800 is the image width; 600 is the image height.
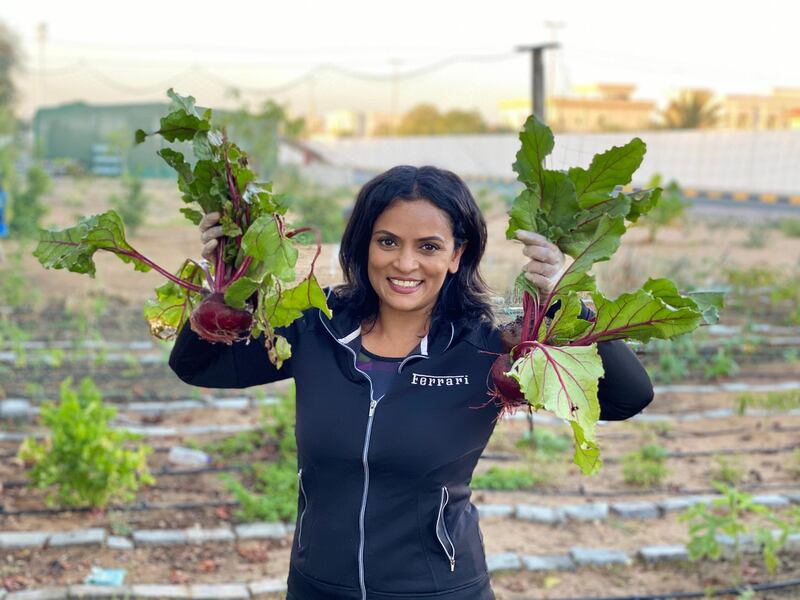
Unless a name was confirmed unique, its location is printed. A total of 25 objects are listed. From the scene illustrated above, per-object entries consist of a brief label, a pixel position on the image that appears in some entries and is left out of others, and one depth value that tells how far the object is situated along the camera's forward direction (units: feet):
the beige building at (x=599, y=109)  53.16
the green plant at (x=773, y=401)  22.48
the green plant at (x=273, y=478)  15.78
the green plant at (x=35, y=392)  21.35
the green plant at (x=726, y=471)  18.61
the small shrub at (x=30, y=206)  44.32
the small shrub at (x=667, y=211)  46.65
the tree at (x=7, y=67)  101.04
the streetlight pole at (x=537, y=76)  37.06
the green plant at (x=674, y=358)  25.82
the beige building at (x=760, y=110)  80.48
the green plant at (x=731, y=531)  14.42
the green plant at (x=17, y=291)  30.71
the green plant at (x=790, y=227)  60.64
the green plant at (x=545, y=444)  19.71
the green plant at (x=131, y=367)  24.11
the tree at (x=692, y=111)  81.87
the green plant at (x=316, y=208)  48.37
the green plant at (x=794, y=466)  19.10
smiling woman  6.84
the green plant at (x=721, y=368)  26.13
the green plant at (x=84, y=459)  15.29
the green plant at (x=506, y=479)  17.76
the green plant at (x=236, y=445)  18.78
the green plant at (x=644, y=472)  18.29
